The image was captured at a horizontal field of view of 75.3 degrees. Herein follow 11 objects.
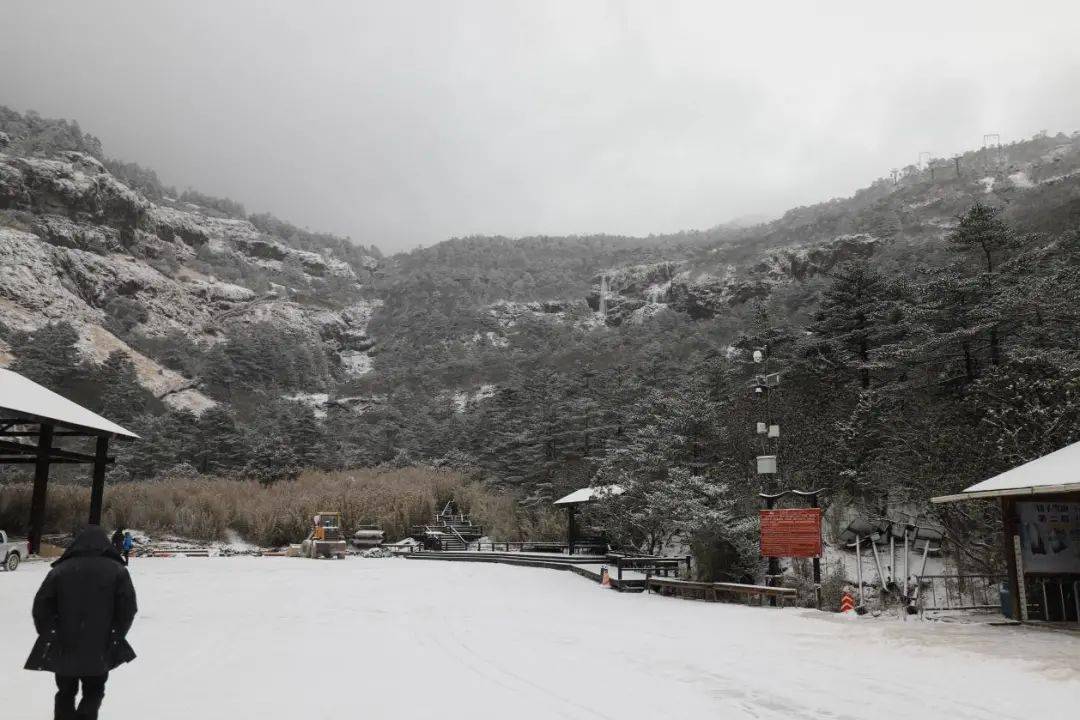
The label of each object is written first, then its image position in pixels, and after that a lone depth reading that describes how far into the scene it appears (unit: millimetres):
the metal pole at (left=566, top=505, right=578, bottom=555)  23047
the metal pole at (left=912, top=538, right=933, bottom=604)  12502
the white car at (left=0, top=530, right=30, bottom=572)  15984
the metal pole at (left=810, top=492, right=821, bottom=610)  12203
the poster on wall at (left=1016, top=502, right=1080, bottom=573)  10438
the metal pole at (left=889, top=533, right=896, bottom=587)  13525
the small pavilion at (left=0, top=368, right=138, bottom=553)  16703
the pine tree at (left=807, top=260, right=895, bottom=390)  22828
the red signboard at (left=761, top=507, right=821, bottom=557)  12398
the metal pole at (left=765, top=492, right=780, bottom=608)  13359
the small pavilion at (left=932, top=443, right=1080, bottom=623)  10297
